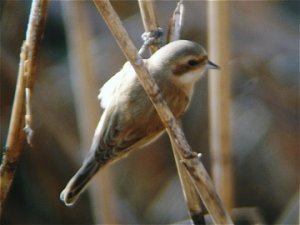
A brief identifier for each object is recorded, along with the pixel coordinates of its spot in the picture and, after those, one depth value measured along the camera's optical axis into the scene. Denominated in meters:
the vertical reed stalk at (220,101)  4.90
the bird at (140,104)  4.87
